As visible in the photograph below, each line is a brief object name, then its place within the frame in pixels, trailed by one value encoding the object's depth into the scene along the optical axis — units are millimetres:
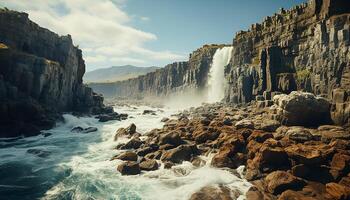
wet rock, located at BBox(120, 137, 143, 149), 37347
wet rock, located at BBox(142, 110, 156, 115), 85969
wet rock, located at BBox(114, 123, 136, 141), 45450
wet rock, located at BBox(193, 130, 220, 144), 35906
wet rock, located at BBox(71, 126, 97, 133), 52975
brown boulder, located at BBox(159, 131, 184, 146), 34909
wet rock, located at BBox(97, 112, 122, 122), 67462
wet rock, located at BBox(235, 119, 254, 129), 38056
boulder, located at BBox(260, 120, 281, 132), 36550
